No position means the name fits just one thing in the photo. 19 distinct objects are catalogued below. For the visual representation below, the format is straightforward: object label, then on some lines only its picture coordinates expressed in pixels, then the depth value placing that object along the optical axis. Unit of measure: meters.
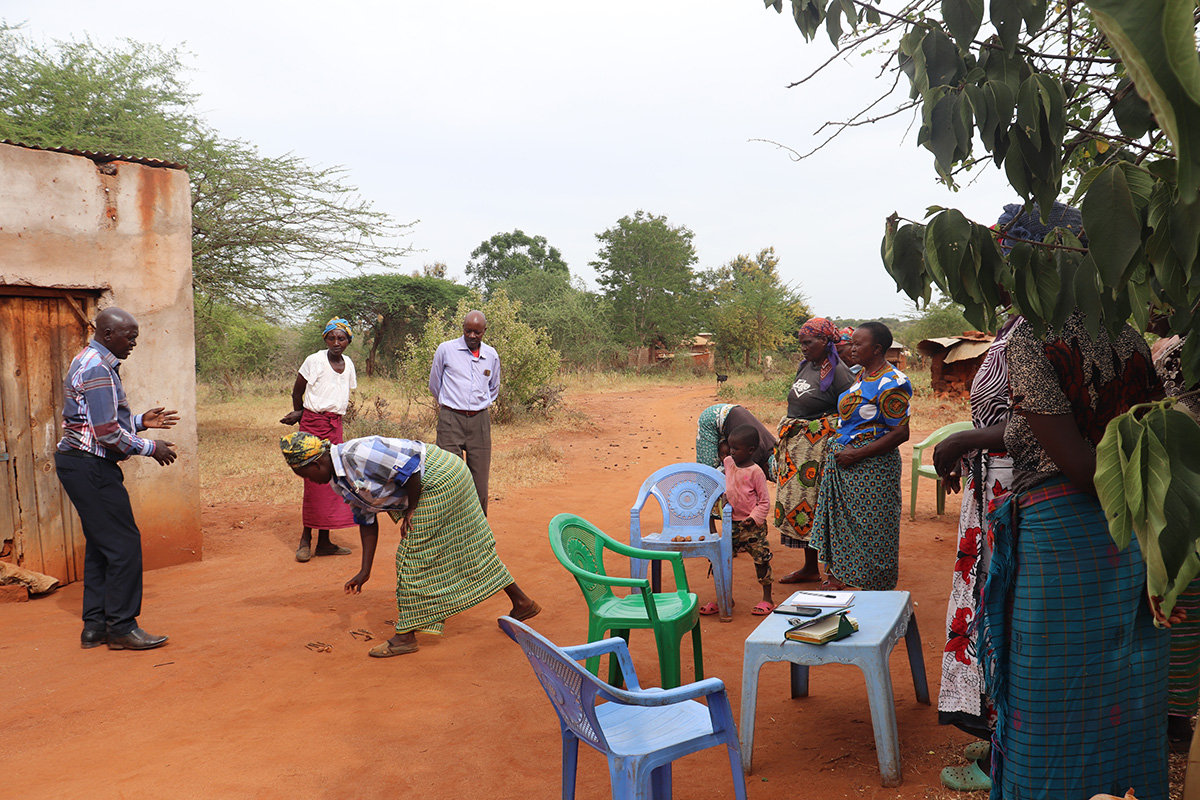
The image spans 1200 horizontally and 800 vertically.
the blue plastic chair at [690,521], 4.93
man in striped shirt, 4.33
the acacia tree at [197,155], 10.53
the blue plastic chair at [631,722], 2.32
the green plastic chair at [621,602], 3.56
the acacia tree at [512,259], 47.91
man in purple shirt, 6.73
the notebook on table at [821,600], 3.36
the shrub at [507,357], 14.27
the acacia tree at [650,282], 36.25
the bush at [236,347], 14.21
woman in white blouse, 6.47
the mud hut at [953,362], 16.25
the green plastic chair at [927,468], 7.13
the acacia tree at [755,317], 33.16
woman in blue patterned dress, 4.26
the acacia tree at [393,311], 28.23
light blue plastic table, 2.89
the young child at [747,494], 5.13
